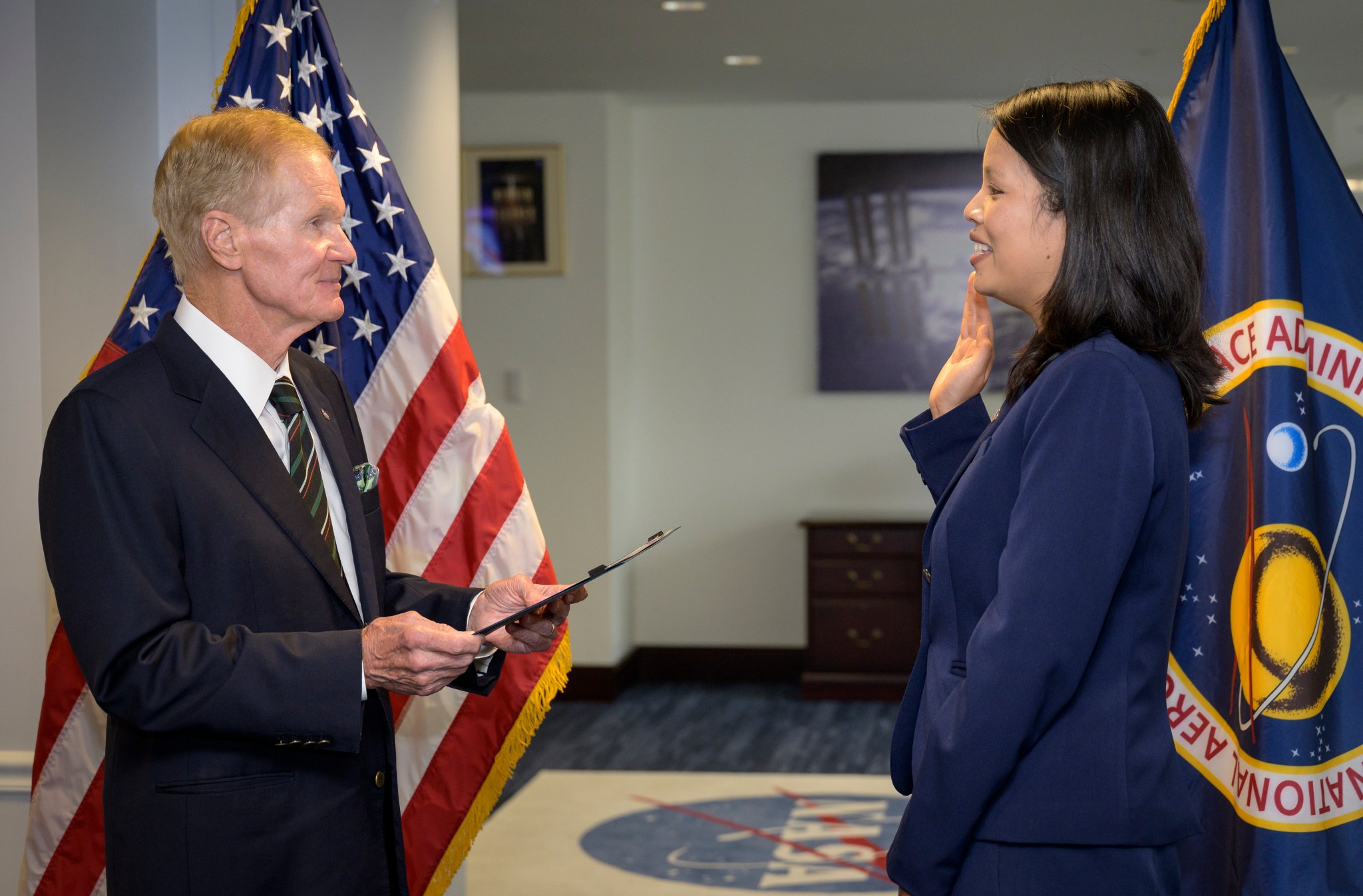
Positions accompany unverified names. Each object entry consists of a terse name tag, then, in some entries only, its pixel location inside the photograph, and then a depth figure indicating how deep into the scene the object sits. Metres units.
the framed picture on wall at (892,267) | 5.99
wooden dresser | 5.68
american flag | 2.15
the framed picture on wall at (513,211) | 5.86
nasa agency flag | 1.89
